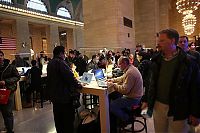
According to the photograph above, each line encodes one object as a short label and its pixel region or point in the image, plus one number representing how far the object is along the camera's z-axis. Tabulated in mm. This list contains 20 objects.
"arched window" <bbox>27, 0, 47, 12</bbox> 12813
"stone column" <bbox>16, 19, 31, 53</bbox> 12070
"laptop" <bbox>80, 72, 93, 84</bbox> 2893
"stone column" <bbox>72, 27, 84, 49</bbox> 16956
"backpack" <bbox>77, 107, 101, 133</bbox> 2637
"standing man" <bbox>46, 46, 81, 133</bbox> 2367
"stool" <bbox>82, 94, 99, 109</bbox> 4039
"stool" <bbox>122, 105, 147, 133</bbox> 2567
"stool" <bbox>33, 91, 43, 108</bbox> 4876
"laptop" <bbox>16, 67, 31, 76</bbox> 4989
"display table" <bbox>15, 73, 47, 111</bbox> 4331
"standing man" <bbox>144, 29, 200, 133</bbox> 1483
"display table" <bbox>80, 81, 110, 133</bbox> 2452
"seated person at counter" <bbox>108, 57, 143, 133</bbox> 2557
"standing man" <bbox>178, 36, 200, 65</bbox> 2555
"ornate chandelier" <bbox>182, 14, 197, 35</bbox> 12138
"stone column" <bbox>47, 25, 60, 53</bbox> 14437
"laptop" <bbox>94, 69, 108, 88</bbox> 2702
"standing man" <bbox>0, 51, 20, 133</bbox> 2746
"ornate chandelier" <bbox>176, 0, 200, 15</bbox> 8657
